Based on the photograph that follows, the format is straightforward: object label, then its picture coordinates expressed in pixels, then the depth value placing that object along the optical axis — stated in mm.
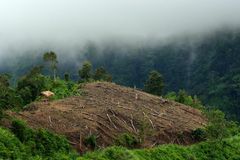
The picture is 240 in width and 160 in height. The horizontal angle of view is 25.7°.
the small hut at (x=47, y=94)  65375
